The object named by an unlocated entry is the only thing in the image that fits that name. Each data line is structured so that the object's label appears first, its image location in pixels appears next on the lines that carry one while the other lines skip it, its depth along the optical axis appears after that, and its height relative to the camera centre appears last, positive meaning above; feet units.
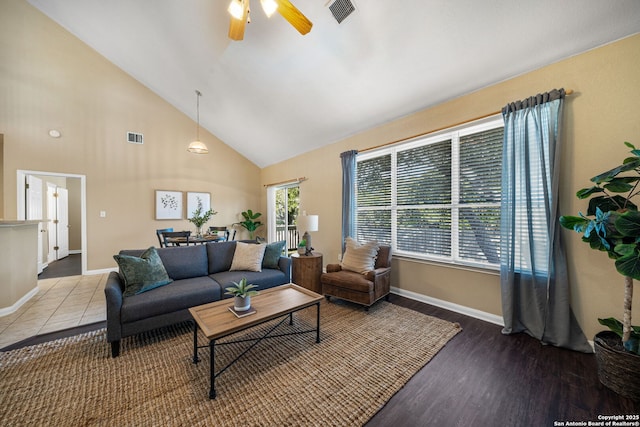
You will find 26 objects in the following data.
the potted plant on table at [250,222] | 21.21 -0.86
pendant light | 14.02 +4.20
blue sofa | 6.53 -2.74
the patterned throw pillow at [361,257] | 10.54 -2.17
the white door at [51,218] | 17.80 -0.42
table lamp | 11.83 -0.66
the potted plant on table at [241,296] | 6.23 -2.35
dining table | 13.16 -1.60
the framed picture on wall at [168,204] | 17.54 +0.75
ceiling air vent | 7.47 +7.01
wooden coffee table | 5.28 -2.82
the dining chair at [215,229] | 16.87 -1.21
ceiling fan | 5.79 +5.51
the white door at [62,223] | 19.67 -0.83
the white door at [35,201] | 13.82 +0.86
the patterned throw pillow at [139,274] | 7.48 -2.09
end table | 11.18 -2.95
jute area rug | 4.59 -4.18
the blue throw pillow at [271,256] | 11.00 -2.14
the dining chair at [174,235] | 12.66 -1.23
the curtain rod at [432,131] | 7.93 +3.67
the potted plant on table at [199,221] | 14.48 -0.50
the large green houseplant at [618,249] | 4.83 -0.87
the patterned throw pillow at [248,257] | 10.43 -2.10
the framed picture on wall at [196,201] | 18.78 +1.05
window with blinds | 8.79 +0.79
